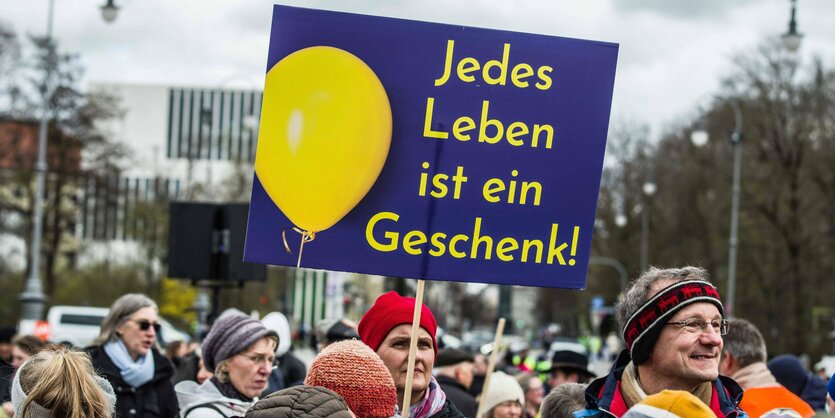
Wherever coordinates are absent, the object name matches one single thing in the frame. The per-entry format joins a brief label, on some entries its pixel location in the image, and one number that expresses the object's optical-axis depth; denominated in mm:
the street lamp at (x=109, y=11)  24125
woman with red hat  5484
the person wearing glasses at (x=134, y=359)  7484
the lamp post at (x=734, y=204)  36919
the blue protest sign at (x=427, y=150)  5078
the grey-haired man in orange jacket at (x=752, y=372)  6543
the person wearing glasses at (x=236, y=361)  6422
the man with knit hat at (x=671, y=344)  4410
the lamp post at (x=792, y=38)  26656
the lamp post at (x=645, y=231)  61312
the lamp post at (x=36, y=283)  24562
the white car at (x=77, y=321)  37219
